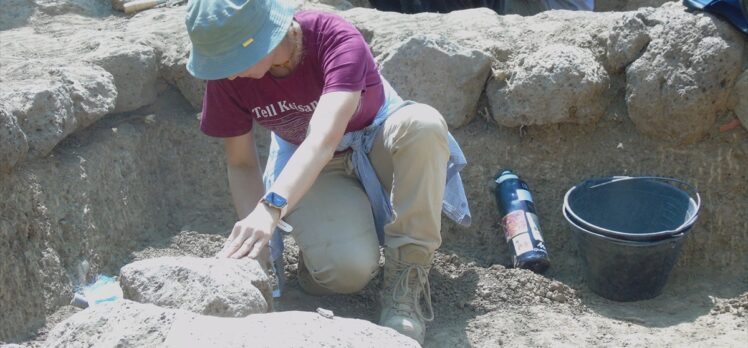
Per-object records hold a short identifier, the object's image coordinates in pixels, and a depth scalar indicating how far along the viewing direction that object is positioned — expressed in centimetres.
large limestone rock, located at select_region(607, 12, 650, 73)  429
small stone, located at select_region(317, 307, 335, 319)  273
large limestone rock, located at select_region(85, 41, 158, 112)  449
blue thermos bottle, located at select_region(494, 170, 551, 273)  416
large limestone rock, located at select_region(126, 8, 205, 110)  470
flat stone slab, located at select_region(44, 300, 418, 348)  249
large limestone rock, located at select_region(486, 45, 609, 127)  431
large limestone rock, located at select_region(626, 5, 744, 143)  411
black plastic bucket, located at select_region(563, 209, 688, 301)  388
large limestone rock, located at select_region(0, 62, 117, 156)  385
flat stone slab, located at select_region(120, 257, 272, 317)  282
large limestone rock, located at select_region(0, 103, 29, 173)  364
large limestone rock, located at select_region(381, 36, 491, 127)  447
